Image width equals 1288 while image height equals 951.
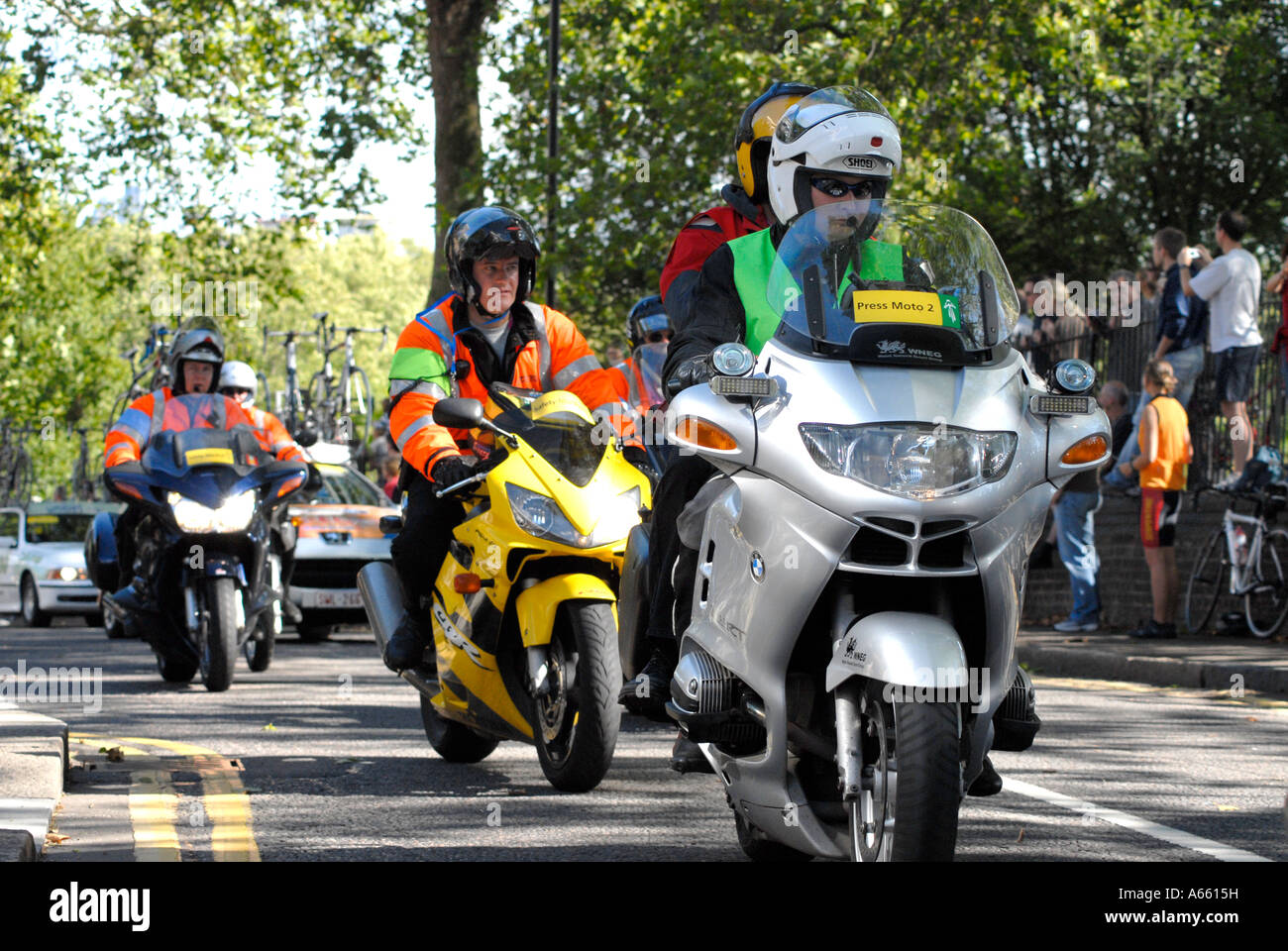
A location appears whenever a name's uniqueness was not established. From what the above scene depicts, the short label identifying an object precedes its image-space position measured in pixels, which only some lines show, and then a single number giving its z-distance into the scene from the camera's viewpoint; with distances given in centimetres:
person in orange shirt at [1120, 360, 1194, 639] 1404
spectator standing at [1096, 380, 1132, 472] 1546
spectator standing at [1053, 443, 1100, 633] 1525
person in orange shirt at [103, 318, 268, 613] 1162
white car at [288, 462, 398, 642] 1697
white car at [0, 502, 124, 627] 2234
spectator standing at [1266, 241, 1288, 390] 1315
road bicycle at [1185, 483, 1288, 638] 1356
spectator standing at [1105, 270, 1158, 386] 1698
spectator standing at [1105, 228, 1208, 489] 1473
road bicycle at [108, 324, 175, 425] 2350
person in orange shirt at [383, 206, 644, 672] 745
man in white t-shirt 1404
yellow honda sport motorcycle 672
